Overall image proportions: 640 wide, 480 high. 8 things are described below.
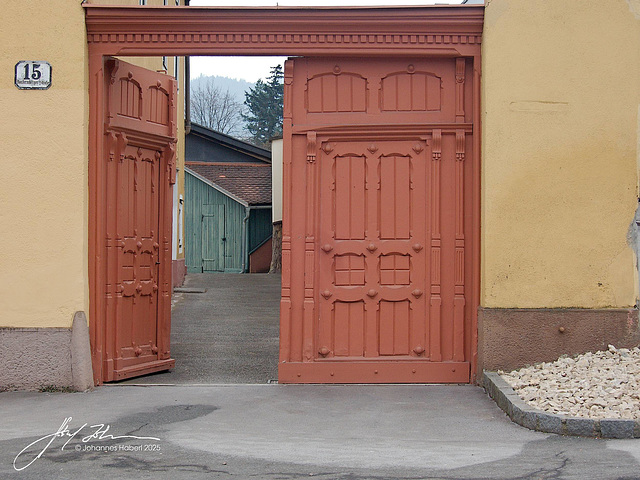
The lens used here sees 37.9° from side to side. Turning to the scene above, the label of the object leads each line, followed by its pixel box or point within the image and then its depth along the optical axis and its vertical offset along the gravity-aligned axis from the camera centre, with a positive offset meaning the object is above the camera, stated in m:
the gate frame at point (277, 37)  8.78 +1.90
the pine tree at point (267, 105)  61.44 +8.76
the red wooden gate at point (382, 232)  8.94 +0.05
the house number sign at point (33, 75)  8.70 +1.51
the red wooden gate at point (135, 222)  9.14 +0.15
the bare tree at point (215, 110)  73.56 +10.17
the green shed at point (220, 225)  31.92 +0.42
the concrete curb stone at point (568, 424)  6.52 -1.33
